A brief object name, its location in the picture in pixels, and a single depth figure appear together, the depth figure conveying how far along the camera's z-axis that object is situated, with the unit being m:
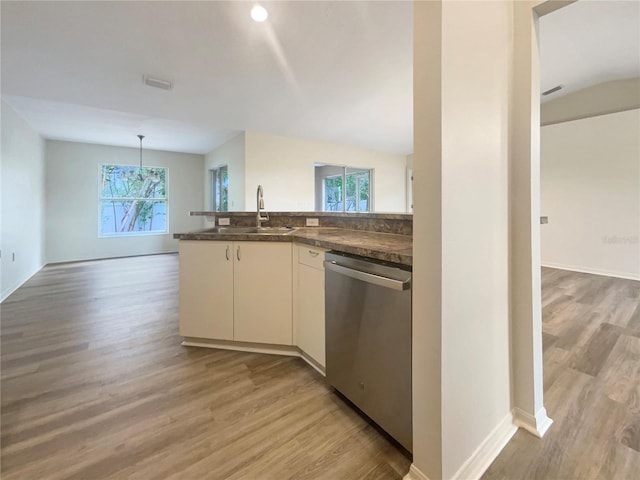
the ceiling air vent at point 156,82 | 3.06
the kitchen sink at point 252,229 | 2.43
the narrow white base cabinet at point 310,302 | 1.72
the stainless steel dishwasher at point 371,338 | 1.15
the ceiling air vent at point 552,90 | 4.53
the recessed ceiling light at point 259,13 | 2.14
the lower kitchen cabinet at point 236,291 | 1.98
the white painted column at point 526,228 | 1.25
